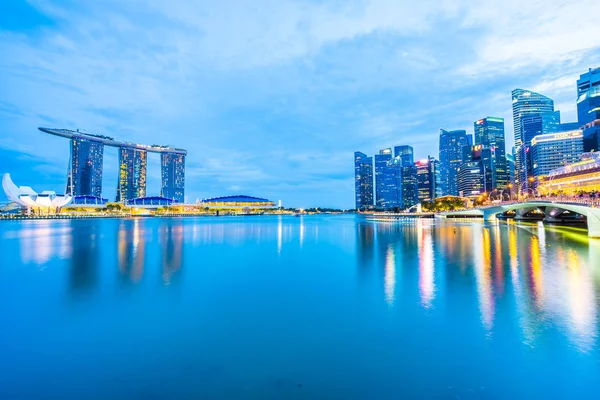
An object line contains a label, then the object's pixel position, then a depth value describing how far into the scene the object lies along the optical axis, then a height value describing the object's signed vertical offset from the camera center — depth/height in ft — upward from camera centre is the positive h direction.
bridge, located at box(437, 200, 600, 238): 102.32 +2.03
